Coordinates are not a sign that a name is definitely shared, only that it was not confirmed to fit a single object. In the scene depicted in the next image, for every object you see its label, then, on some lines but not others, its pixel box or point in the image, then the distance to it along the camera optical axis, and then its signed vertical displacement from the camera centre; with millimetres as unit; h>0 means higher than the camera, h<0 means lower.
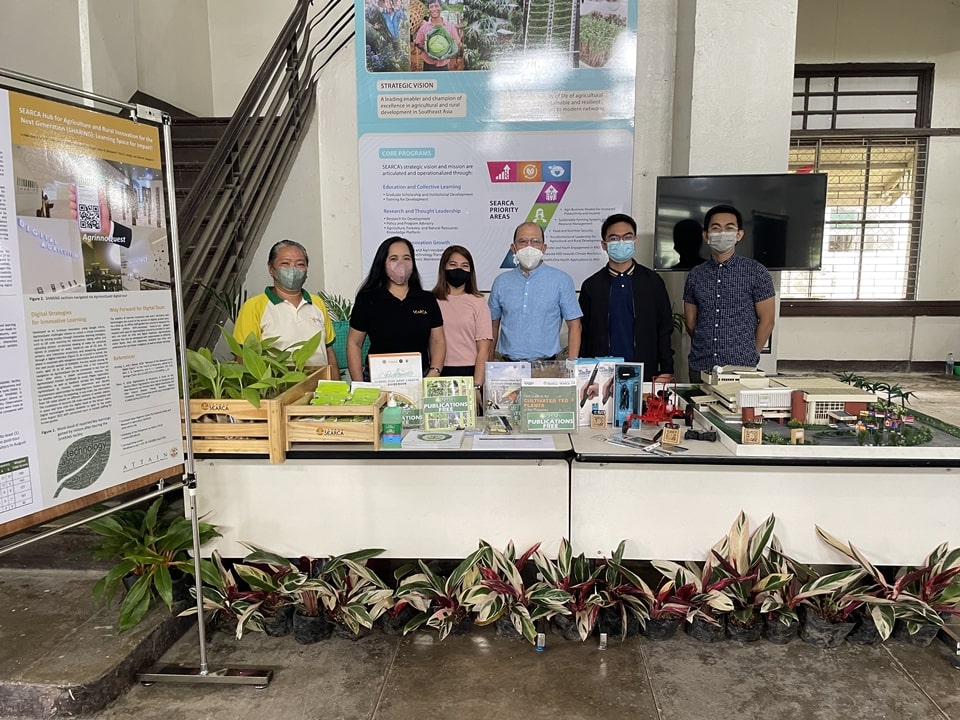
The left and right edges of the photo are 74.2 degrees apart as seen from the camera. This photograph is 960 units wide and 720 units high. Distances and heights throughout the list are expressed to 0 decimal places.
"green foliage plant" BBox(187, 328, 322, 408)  2235 -304
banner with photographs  4355 +1159
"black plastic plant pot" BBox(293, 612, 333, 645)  2234 -1199
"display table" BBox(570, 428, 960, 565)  2061 -696
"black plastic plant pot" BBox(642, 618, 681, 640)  2215 -1180
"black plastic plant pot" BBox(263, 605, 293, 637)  2281 -1206
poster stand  1898 -633
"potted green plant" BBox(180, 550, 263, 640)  2256 -1117
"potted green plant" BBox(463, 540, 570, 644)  2147 -1037
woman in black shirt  3010 -122
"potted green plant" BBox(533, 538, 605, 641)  2166 -1022
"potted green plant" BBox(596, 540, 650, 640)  2195 -1097
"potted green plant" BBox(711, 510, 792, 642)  2109 -933
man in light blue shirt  3189 -112
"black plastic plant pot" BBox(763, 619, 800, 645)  2180 -1175
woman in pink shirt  3252 -143
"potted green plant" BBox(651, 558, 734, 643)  2156 -1046
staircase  3830 +860
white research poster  1526 -56
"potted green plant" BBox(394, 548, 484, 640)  2189 -1081
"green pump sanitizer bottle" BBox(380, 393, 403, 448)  2223 -492
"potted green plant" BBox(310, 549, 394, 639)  2193 -1070
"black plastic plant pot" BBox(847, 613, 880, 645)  2178 -1176
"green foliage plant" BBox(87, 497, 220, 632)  2158 -929
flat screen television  3678 +436
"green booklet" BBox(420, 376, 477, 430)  2416 -443
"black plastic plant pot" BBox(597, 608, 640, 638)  2232 -1176
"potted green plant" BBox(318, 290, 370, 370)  4547 -256
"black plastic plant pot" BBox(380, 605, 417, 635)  2270 -1186
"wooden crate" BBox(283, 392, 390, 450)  2201 -478
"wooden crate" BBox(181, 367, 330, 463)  2170 -487
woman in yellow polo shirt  2822 -92
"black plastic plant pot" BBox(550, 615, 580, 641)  2230 -1191
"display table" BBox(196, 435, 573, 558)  2164 -728
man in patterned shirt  3236 -78
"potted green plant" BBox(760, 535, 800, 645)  2139 -1075
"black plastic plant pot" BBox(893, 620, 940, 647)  2160 -1179
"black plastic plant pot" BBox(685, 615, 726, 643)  2205 -1185
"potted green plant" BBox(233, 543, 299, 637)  2215 -1045
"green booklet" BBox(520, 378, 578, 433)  2357 -434
